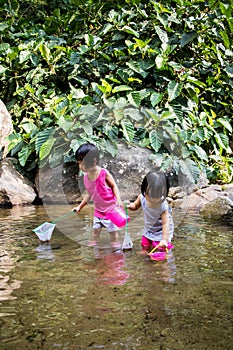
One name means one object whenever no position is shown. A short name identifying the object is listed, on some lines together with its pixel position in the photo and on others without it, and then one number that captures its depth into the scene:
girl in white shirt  3.45
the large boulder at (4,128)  7.56
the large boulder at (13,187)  6.81
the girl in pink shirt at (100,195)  4.27
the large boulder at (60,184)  7.19
